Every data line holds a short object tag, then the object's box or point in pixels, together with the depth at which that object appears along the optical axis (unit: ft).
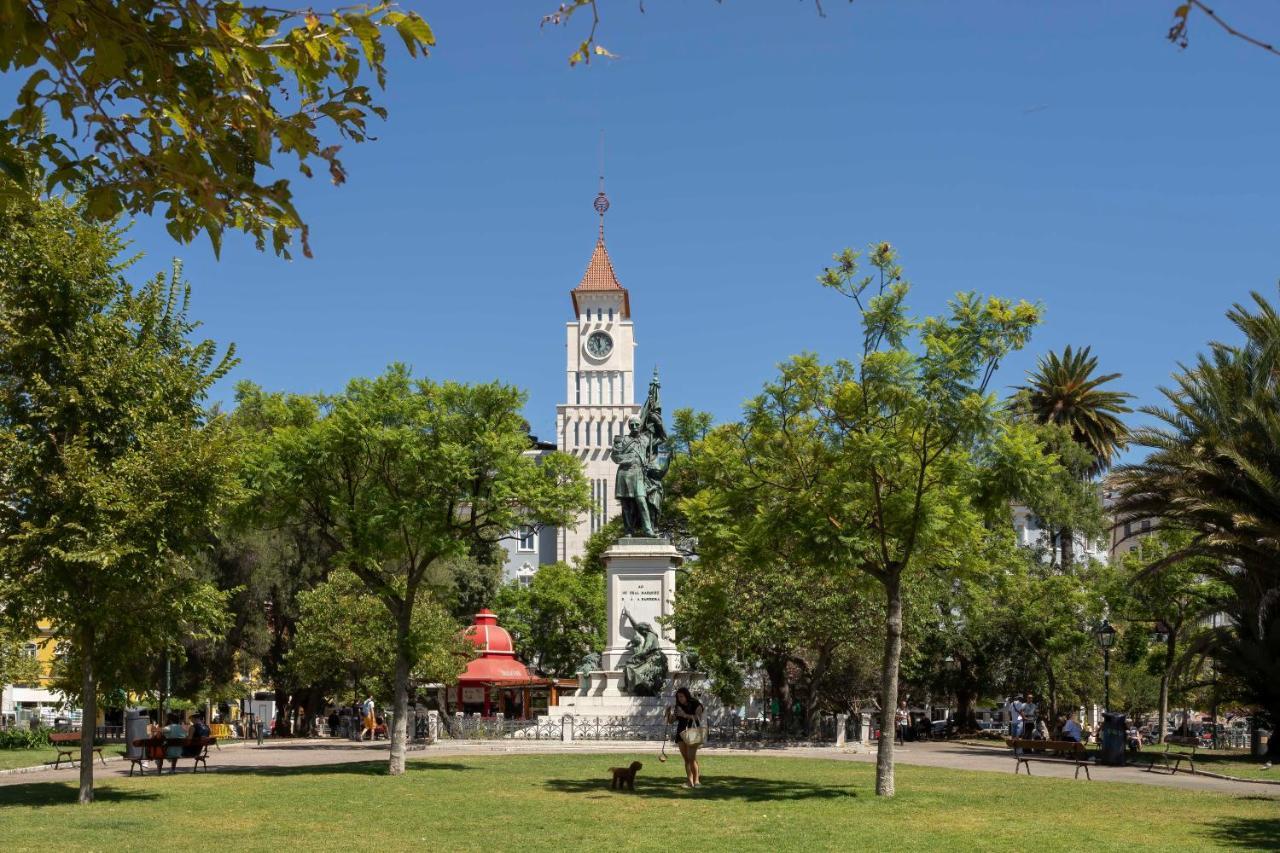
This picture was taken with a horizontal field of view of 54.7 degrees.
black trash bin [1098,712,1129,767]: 88.02
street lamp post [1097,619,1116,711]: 99.76
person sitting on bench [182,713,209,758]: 79.15
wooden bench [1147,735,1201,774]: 83.38
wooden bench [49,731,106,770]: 113.50
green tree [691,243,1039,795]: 57.31
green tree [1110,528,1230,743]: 116.98
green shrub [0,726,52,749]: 122.11
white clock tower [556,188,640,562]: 364.38
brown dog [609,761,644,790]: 62.59
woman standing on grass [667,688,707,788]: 61.82
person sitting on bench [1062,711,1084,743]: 92.38
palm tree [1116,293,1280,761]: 86.63
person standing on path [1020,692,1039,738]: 128.47
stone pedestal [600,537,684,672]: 123.24
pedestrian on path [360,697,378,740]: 142.00
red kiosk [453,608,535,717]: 143.33
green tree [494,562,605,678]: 202.90
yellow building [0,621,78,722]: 191.42
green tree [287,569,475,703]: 133.80
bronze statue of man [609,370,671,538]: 127.13
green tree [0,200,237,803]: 54.95
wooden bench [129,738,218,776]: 75.36
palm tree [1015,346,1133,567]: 168.86
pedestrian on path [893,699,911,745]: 135.03
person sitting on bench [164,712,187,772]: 77.33
